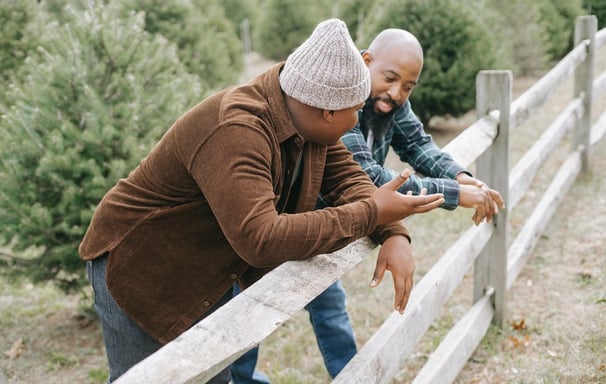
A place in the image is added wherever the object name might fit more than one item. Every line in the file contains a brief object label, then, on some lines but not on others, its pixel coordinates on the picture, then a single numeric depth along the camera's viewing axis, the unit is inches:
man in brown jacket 69.7
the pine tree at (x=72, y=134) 153.9
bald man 103.3
